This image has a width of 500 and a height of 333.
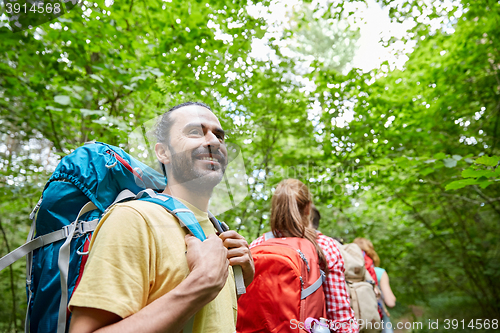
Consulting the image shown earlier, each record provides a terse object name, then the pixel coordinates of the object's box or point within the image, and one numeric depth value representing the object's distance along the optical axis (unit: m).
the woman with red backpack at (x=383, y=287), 3.32
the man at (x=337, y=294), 1.95
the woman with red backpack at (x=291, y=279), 1.73
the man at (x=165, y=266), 0.76
